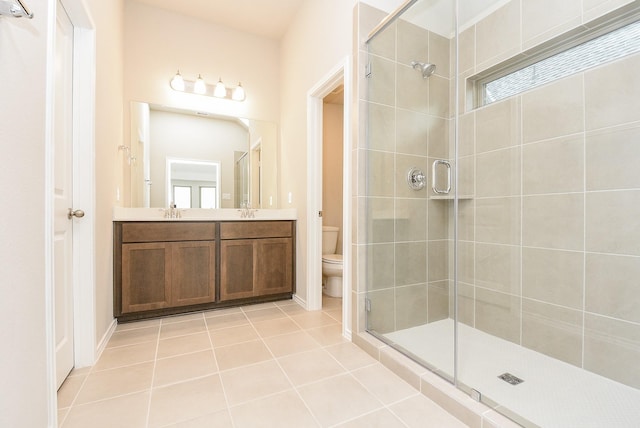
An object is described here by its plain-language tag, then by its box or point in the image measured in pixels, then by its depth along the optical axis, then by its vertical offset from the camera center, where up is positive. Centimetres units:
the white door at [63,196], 138 +8
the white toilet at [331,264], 283 -52
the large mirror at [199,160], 267 +54
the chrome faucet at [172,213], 239 -1
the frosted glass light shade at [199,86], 286 +129
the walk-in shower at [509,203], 141 +6
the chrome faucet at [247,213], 265 +0
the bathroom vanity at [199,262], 223 -44
